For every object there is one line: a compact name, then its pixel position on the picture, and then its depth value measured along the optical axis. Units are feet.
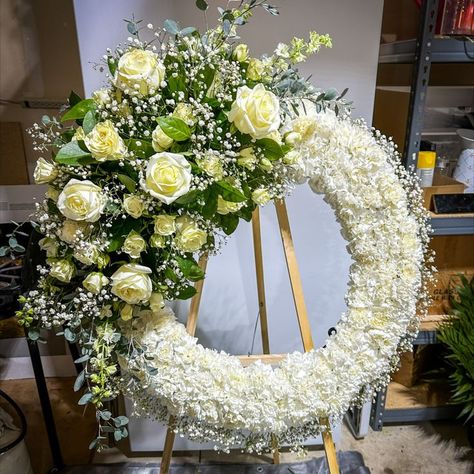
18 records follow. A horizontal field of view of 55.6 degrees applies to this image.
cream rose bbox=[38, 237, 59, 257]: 3.08
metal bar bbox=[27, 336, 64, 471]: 4.82
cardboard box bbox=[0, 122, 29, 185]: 6.35
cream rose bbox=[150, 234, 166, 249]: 2.95
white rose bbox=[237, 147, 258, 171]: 3.08
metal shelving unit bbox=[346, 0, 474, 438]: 4.63
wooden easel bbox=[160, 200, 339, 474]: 3.80
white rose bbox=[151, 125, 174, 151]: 2.86
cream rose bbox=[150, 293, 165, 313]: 3.18
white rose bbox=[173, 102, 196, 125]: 2.91
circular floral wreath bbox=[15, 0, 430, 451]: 2.88
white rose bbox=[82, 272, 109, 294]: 2.94
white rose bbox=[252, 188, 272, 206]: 3.23
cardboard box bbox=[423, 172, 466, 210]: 5.29
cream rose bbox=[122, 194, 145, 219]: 2.86
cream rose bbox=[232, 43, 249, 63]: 3.12
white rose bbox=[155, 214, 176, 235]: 2.92
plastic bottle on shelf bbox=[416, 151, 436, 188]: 5.24
